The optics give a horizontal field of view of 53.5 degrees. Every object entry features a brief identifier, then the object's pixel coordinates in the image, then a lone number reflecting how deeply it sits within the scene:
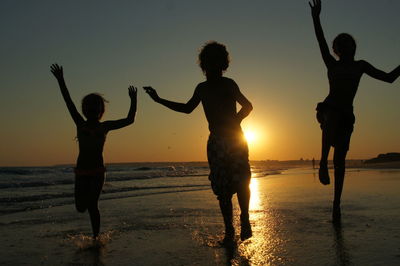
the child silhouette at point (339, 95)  4.80
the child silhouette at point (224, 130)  4.06
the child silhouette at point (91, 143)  4.54
